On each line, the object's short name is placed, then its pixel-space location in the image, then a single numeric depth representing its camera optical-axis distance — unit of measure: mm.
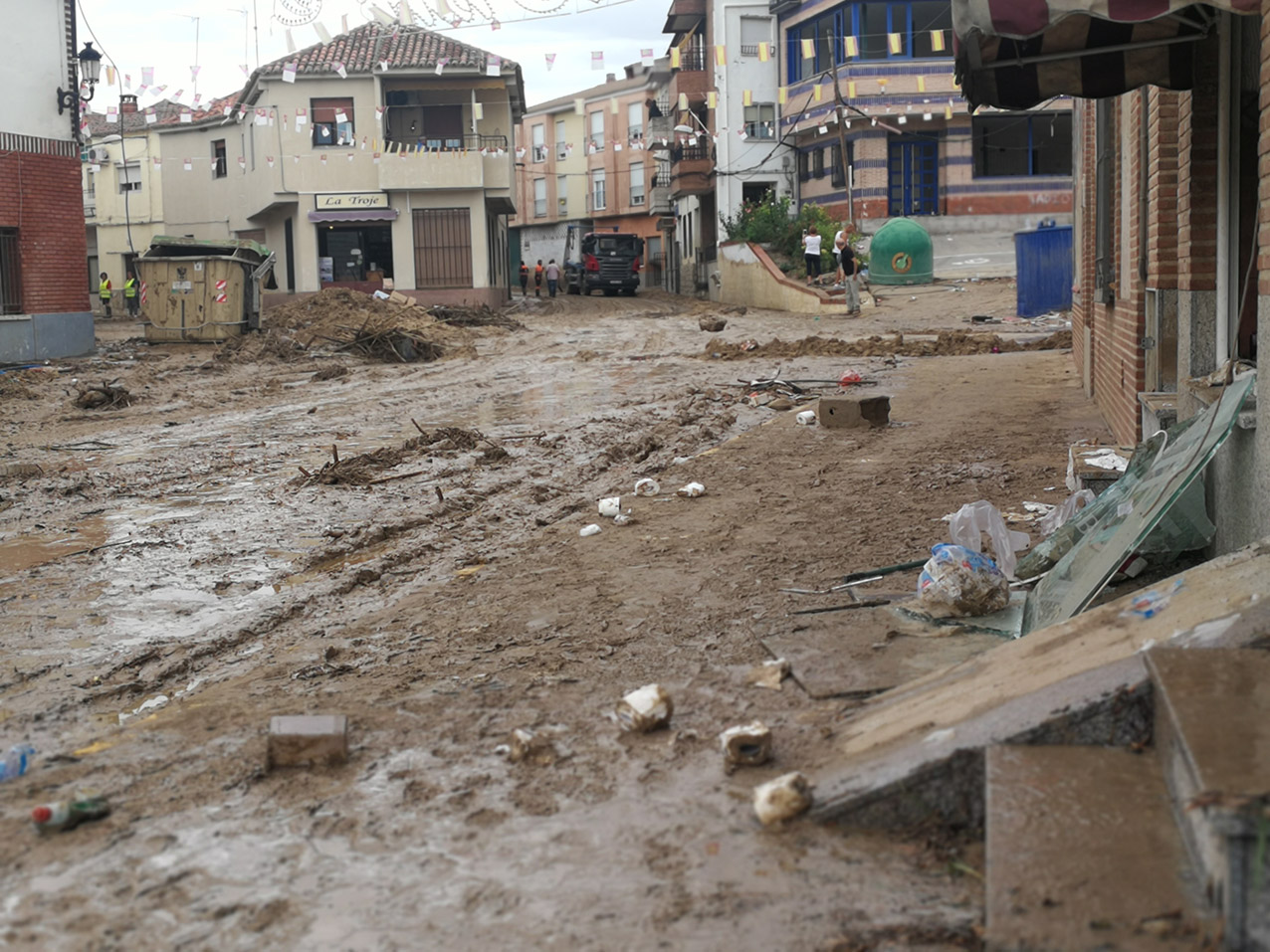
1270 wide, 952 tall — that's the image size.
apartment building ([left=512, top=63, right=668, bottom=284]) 63844
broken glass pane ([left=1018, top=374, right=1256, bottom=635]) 4715
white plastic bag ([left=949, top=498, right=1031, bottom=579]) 6141
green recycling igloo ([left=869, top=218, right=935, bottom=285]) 32281
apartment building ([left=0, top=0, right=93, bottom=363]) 22922
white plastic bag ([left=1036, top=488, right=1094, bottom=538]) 6754
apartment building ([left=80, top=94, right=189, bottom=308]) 49281
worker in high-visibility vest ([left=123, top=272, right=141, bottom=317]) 44562
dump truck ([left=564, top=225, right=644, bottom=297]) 48531
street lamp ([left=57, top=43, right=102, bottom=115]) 23484
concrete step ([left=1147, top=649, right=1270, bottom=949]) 2480
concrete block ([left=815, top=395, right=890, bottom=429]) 11516
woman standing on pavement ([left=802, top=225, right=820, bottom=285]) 31906
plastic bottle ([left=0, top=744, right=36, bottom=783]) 4113
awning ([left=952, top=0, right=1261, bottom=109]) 6117
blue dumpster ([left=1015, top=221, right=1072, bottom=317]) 23266
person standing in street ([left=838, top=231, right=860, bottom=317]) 27453
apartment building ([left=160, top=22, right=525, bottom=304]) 38062
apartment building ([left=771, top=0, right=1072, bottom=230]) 38281
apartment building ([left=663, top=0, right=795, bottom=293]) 43344
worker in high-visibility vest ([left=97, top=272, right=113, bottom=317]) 45062
